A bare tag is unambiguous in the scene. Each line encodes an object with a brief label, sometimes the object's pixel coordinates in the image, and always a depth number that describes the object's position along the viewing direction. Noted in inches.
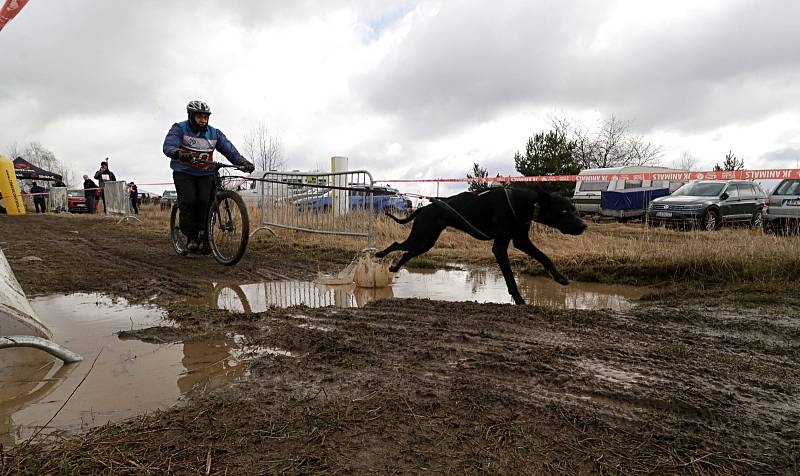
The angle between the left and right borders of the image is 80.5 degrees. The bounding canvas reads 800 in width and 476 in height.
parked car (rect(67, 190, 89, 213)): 917.8
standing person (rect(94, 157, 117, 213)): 754.2
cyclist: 242.2
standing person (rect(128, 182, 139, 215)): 809.1
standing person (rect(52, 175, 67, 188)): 940.5
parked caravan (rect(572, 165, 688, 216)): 773.9
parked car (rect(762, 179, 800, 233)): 456.1
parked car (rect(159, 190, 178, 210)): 1047.0
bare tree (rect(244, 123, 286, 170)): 1326.3
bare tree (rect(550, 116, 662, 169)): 1621.6
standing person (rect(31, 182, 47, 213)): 905.5
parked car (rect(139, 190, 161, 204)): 1277.6
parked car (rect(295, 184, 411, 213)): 350.9
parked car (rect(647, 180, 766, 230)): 541.0
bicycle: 237.8
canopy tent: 1174.6
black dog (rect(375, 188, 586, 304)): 175.3
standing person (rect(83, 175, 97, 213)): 846.5
